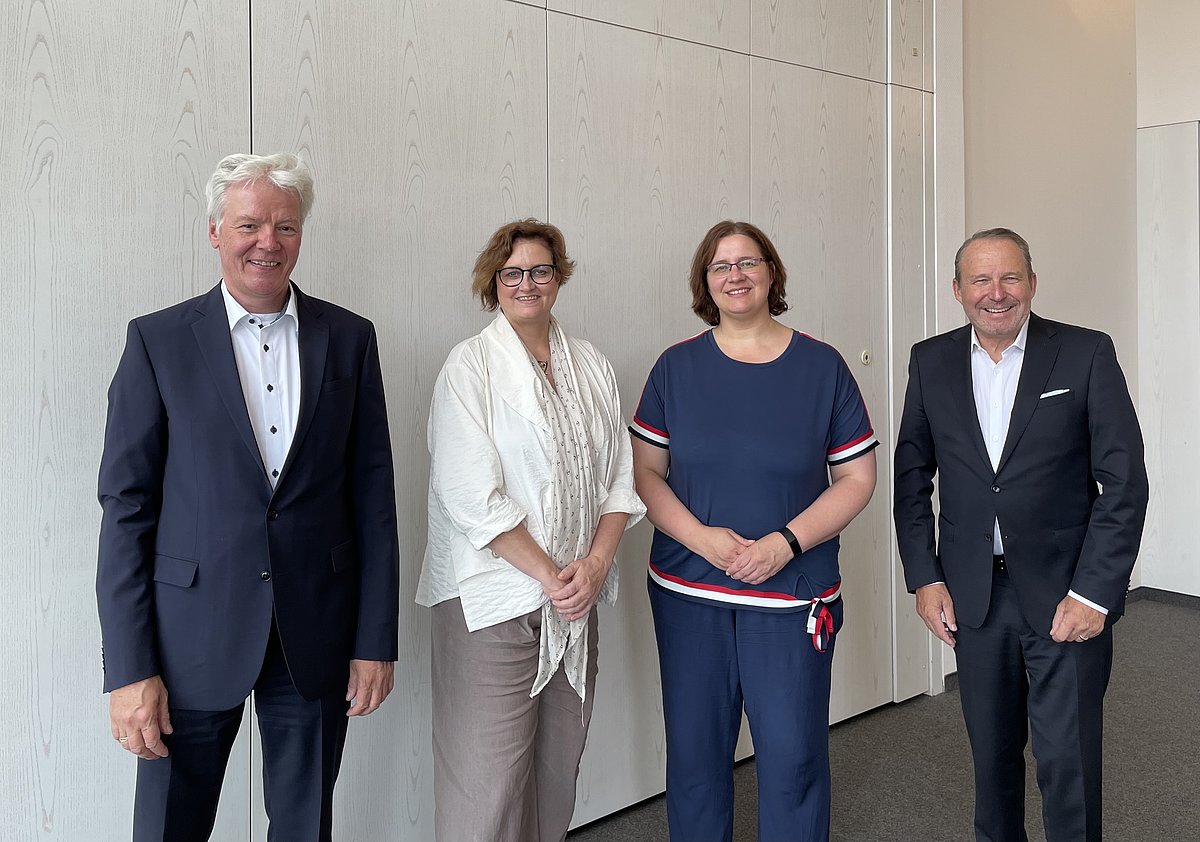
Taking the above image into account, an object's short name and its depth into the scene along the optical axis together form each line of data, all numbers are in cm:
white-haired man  180
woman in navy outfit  239
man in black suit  230
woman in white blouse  220
